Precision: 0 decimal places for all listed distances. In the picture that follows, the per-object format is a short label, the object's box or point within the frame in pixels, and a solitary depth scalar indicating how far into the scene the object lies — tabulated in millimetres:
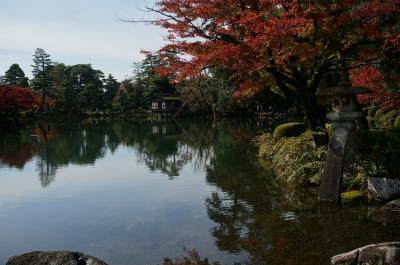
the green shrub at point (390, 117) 21288
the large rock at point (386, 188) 9658
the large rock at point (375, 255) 5734
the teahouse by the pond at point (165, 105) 67312
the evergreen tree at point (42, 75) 66688
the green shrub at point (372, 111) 26528
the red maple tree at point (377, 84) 16255
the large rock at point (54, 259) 6070
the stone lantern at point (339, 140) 10109
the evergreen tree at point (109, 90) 76875
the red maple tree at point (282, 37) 10781
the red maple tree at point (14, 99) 46706
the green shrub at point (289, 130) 20750
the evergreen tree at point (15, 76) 74062
